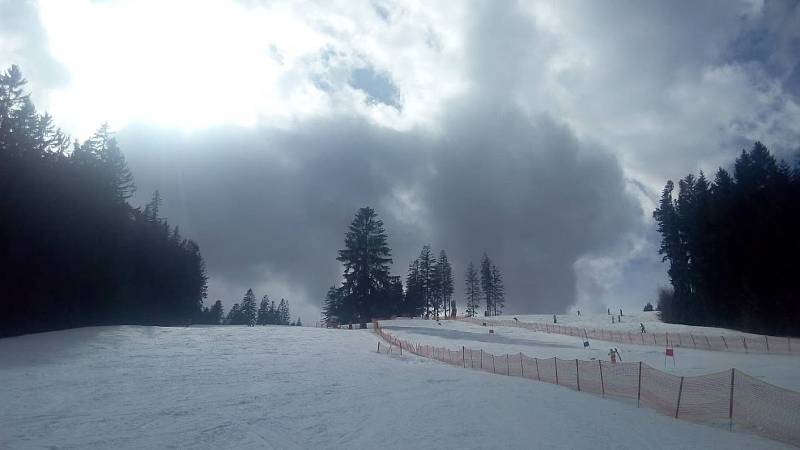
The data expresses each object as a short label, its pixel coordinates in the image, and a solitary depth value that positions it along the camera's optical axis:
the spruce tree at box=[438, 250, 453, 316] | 108.81
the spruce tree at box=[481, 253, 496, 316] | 113.81
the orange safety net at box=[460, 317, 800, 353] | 36.19
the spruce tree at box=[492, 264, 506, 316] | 115.06
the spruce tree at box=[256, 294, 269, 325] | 148.62
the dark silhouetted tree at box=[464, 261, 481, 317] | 111.88
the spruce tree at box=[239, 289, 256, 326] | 138.50
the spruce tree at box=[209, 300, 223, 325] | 124.71
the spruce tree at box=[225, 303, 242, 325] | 144.25
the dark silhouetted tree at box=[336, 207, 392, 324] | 68.69
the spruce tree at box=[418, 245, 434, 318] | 107.38
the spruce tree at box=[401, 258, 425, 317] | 109.70
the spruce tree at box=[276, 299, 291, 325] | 155.93
